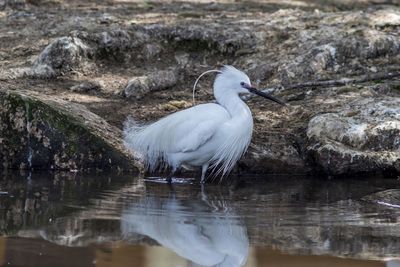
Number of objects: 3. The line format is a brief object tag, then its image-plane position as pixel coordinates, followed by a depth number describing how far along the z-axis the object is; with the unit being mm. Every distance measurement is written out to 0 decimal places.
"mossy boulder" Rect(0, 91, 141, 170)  19234
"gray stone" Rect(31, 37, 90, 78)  23766
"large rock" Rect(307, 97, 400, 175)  19234
